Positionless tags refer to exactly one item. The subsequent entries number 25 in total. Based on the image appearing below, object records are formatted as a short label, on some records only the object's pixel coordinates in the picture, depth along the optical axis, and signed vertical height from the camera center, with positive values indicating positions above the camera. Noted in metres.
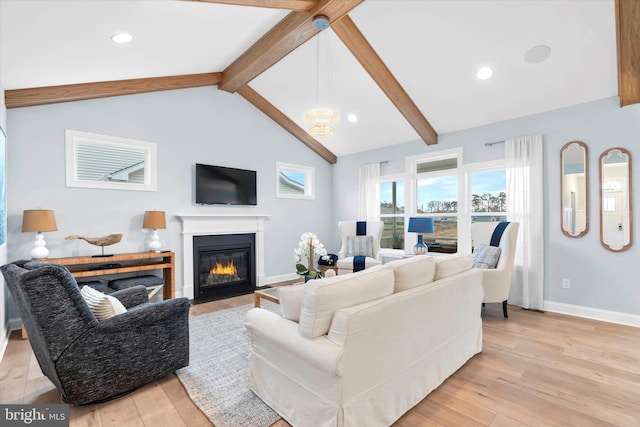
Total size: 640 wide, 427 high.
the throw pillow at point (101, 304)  2.13 -0.63
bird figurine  3.67 -0.31
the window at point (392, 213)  5.97 -0.04
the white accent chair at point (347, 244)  5.24 -0.60
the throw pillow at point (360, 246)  5.60 -0.62
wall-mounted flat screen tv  4.86 +0.44
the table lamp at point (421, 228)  4.88 -0.27
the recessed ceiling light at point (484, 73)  3.77 +1.68
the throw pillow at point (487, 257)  3.96 -0.61
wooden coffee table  3.25 -0.89
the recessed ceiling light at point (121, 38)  2.92 +1.68
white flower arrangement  3.53 -0.45
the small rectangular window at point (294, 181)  5.98 +0.62
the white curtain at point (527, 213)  4.14 -0.04
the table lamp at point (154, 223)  4.11 -0.13
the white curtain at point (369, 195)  6.13 +0.32
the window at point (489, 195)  4.63 +0.24
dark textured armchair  1.85 -0.82
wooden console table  3.53 -0.65
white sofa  1.61 -0.77
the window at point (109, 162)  3.83 +0.68
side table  4.71 -0.86
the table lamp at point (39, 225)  3.25 -0.11
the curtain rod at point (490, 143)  4.55 +0.99
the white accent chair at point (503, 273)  3.78 -0.76
